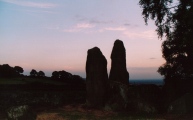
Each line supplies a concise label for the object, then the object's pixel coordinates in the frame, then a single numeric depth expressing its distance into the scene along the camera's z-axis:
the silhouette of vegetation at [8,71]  79.64
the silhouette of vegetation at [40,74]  92.44
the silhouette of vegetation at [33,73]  89.54
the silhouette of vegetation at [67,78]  81.82
